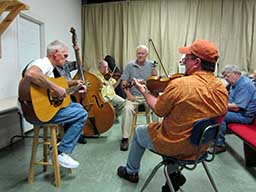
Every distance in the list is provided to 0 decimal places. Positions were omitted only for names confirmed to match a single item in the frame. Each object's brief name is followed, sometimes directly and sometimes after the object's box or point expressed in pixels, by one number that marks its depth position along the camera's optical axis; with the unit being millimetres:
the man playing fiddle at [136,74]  3410
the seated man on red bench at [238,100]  3021
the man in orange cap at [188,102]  1651
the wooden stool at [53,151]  2234
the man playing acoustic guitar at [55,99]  2051
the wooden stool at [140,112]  3479
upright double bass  3410
